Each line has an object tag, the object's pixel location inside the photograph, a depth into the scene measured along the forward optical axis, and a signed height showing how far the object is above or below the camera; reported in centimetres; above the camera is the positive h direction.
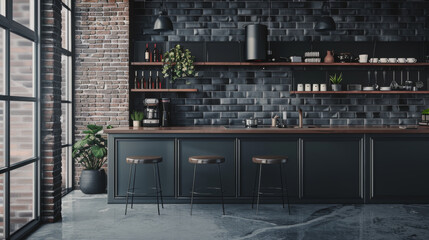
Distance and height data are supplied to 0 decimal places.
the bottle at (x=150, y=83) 643 +67
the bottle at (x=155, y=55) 640 +115
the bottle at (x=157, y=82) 647 +69
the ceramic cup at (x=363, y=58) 636 +109
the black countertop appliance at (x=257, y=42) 604 +128
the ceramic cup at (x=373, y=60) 637 +105
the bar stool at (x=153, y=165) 460 -62
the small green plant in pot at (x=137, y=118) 592 +7
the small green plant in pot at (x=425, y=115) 606 +12
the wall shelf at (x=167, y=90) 633 +55
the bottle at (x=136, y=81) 645 +70
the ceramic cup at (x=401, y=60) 638 +105
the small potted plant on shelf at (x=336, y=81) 637 +71
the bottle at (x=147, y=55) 637 +114
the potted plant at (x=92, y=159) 577 -57
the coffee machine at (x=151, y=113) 596 +15
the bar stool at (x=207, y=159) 457 -45
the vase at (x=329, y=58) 639 +109
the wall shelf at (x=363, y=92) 626 +51
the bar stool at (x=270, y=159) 462 -45
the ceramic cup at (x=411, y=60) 639 +106
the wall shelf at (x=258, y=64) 632 +98
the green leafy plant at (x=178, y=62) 625 +101
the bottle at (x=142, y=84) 642 +66
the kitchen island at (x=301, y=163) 526 -56
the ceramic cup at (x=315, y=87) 639 +60
